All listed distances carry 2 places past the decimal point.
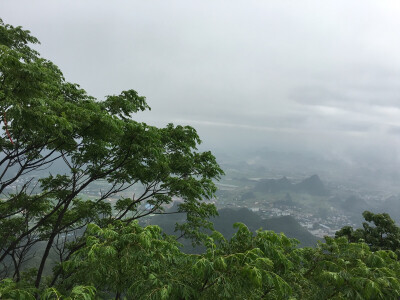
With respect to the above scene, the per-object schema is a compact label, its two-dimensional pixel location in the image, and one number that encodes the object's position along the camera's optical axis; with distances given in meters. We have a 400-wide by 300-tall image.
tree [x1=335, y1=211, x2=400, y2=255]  17.08
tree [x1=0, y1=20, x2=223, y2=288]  5.16
